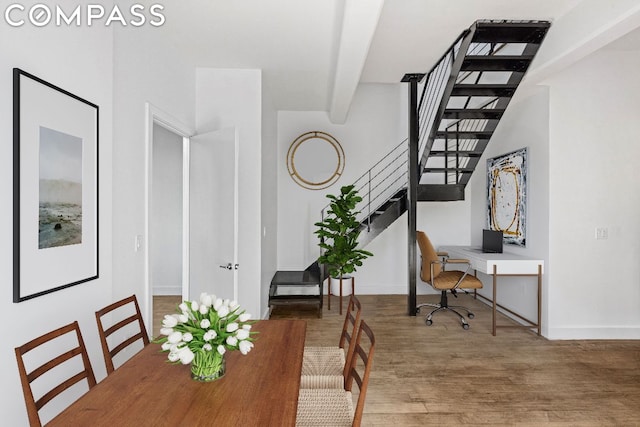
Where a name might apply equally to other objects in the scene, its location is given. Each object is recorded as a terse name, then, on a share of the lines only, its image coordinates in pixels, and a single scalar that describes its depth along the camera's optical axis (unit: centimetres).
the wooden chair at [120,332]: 185
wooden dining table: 125
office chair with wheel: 456
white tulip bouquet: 146
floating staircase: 355
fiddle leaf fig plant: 494
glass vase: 152
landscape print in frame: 172
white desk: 415
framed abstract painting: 457
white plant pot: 556
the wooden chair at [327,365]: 212
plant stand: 508
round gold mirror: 607
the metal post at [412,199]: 493
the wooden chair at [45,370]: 131
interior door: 354
